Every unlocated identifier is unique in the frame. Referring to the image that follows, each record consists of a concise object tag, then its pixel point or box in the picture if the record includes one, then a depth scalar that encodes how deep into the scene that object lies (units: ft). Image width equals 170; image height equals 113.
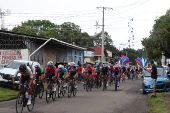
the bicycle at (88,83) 66.87
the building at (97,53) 265.46
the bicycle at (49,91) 43.72
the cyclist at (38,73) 48.99
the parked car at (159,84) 58.34
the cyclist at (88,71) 69.18
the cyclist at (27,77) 33.04
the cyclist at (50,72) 46.24
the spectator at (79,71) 77.99
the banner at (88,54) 182.03
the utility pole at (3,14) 191.90
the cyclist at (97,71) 74.08
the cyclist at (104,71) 70.38
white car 59.57
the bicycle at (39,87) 48.16
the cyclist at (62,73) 50.83
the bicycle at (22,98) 31.50
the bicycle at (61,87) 51.11
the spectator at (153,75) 49.16
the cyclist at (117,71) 69.63
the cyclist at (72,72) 55.11
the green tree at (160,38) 118.62
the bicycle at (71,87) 51.74
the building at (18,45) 86.40
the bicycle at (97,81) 76.07
